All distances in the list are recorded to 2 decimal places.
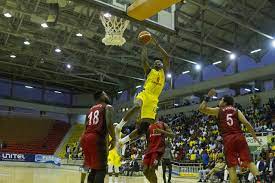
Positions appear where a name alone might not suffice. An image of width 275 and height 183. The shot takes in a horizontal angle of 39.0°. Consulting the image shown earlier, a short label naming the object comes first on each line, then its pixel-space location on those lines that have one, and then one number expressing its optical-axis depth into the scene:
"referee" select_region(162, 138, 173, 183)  12.85
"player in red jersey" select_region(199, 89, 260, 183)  6.77
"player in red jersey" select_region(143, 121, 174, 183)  7.19
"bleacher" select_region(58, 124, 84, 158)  38.88
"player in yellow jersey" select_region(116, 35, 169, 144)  6.79
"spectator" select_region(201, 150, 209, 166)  19.21
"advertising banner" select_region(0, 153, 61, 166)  32.44
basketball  6.47
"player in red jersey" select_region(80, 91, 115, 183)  5.50
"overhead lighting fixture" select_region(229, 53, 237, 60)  27.23
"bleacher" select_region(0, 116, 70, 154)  36.59
